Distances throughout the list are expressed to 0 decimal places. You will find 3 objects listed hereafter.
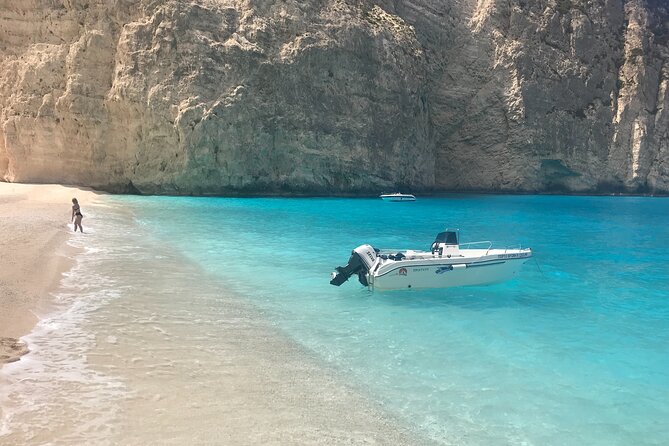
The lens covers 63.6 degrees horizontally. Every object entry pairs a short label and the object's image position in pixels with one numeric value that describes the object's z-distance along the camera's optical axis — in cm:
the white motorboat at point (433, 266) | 1180
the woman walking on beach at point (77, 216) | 1828
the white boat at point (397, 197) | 4206
